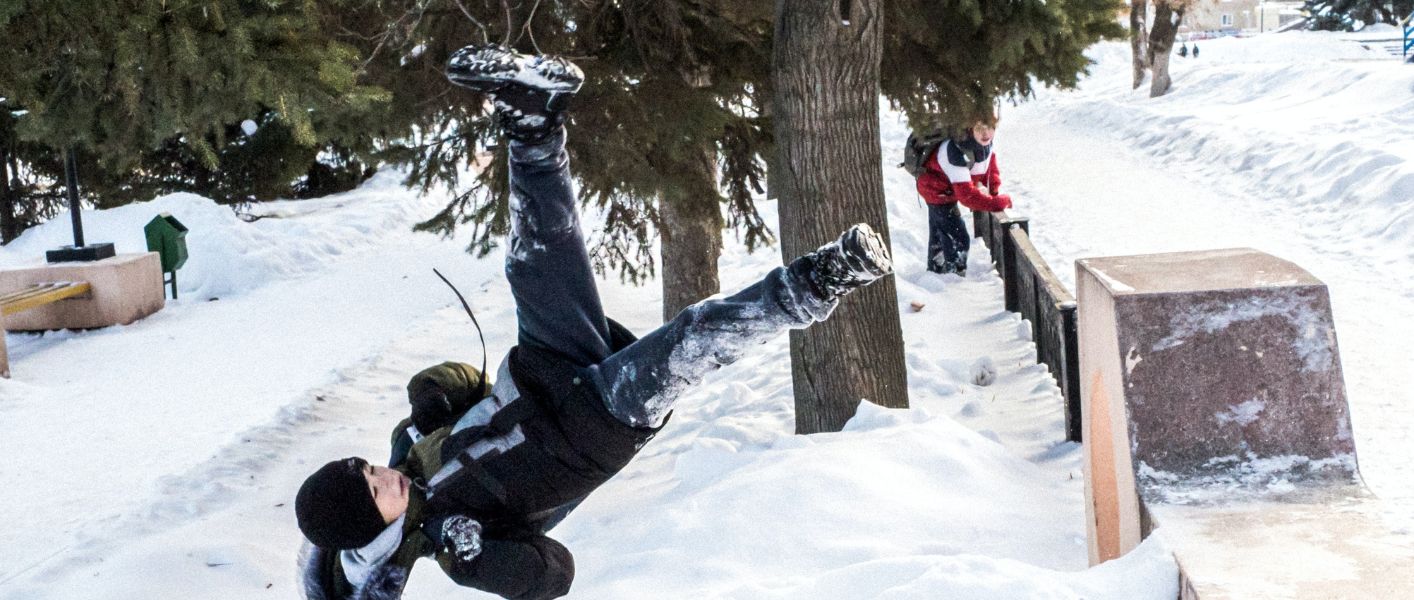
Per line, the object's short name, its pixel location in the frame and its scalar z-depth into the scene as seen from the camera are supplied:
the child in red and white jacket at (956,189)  9.70
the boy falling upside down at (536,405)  3.04
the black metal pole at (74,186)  10.11
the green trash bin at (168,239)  12.19
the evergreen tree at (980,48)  6.05
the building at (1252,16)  82.00
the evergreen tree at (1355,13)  38.00
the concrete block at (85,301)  10.88
